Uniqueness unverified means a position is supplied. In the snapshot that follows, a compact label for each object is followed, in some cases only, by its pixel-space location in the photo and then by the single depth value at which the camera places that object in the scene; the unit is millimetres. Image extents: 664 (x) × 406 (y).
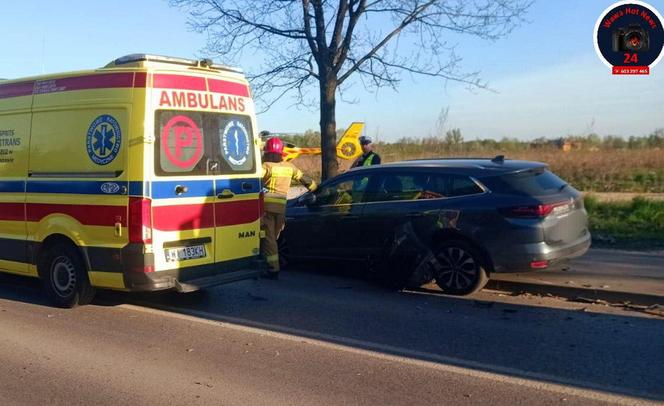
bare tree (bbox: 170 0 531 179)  13070
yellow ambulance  7160
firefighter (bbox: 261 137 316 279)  8922
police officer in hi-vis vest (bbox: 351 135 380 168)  12836
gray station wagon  8008
